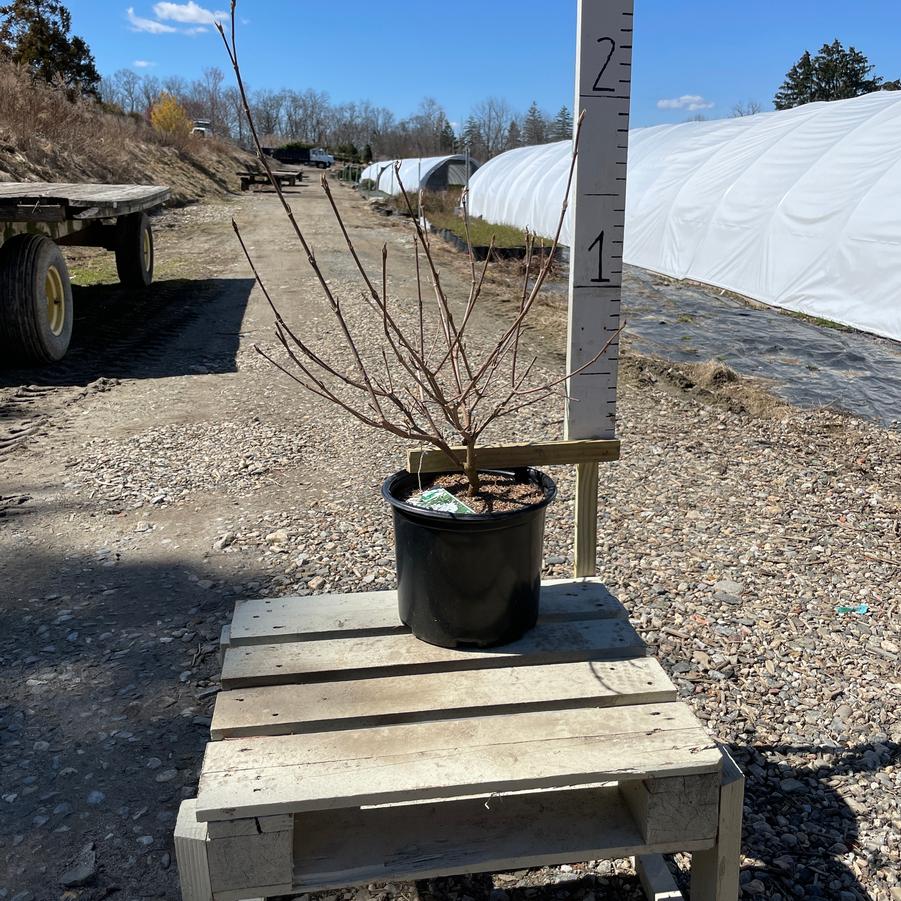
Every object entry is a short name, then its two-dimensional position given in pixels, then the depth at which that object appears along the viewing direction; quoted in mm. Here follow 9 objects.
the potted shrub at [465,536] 2074
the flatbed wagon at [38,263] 7086
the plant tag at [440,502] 2111
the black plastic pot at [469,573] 2070
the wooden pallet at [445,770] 1620
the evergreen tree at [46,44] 32938
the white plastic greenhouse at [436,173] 30828
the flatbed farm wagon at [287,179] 29844
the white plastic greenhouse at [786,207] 9453
